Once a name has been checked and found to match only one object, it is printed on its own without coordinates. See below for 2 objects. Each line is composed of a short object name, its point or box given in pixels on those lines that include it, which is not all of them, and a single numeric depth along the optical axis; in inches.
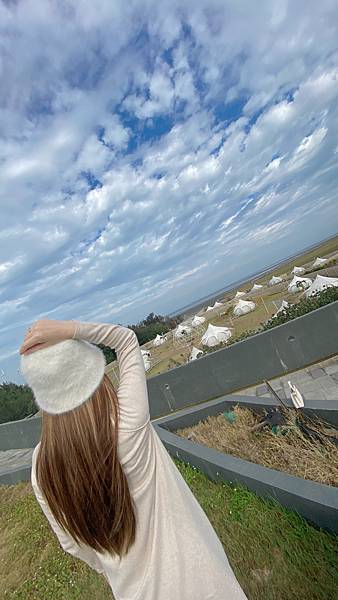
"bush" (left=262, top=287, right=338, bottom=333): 389.0
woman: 43.6
